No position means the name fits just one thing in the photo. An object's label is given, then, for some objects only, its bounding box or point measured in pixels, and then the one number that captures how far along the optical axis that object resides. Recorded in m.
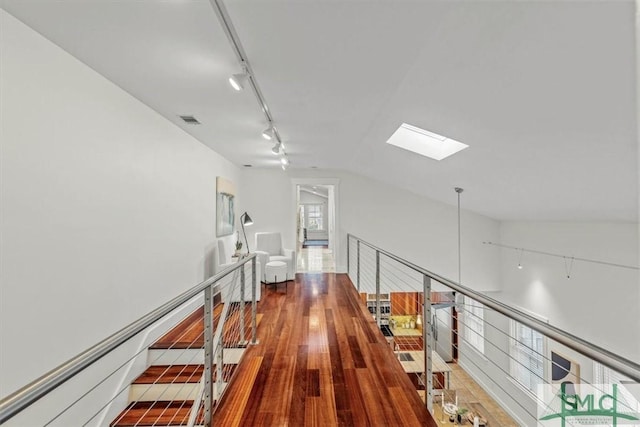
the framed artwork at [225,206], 5.10
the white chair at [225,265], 4.49
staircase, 2.66
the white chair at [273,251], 5.62
